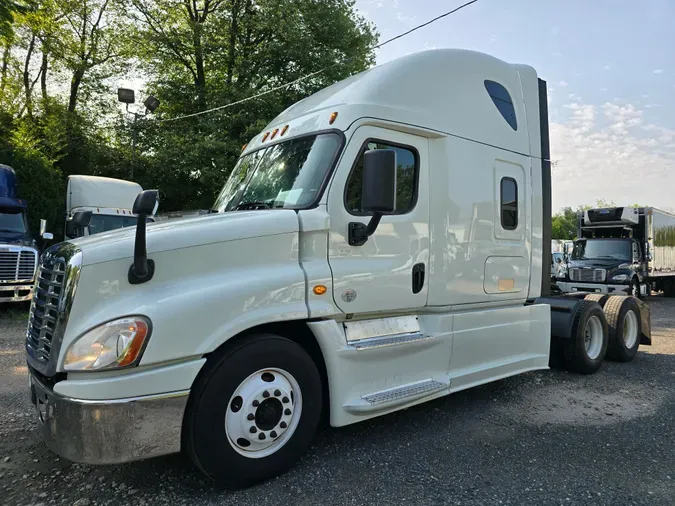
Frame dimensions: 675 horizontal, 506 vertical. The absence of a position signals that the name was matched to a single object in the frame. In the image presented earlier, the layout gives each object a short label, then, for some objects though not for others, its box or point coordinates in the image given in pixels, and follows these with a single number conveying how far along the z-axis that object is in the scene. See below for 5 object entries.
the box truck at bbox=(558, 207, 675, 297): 15.63
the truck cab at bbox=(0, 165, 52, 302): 10.59
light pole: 20.48
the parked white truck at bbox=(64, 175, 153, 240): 13.86
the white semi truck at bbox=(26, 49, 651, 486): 2.78
